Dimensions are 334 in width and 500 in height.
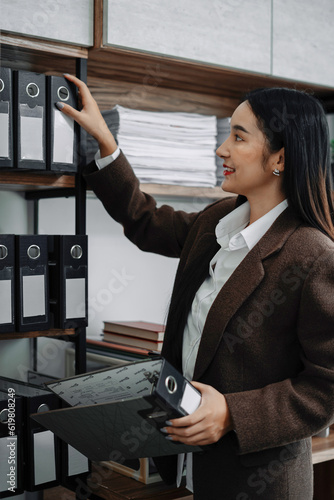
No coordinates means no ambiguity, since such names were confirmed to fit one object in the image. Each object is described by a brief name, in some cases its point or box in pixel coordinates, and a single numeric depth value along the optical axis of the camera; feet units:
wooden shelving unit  5.16
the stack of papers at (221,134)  6.91
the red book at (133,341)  6.13
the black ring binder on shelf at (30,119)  4.83
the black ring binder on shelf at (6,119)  4.75
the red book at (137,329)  6.13
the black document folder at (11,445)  4.79
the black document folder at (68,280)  5.12
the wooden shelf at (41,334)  4.99
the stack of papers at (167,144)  6.06
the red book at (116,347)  6.11
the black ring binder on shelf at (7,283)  4.83
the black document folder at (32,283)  4.91
